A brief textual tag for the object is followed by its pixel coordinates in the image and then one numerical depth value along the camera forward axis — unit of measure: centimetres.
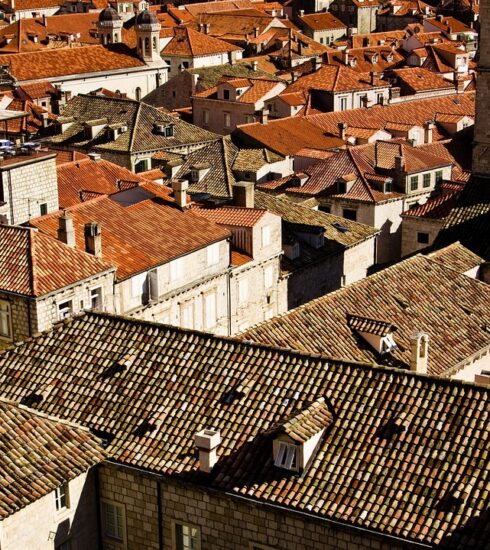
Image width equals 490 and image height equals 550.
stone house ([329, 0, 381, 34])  17562
